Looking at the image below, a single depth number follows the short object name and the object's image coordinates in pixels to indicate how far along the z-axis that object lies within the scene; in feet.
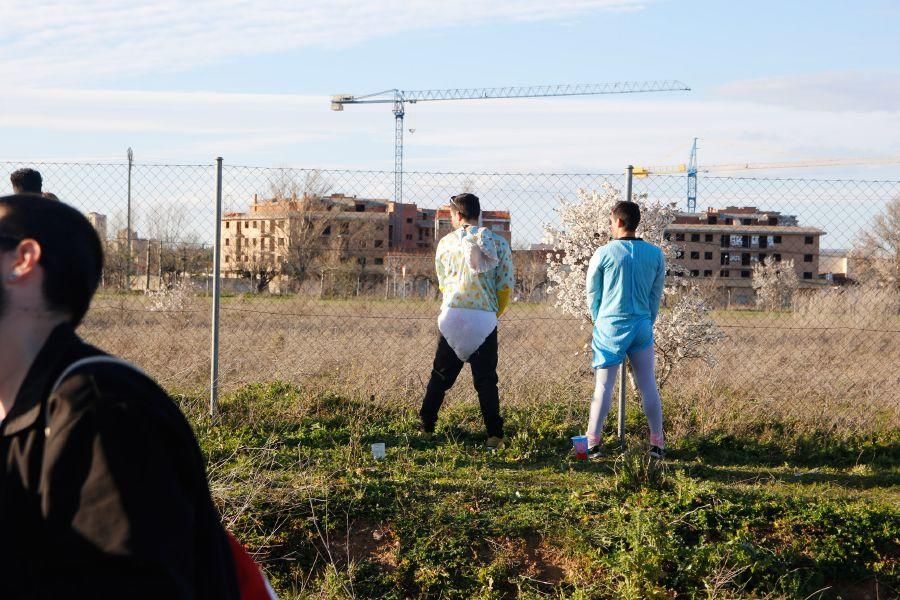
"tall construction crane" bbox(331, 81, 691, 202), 346.74
